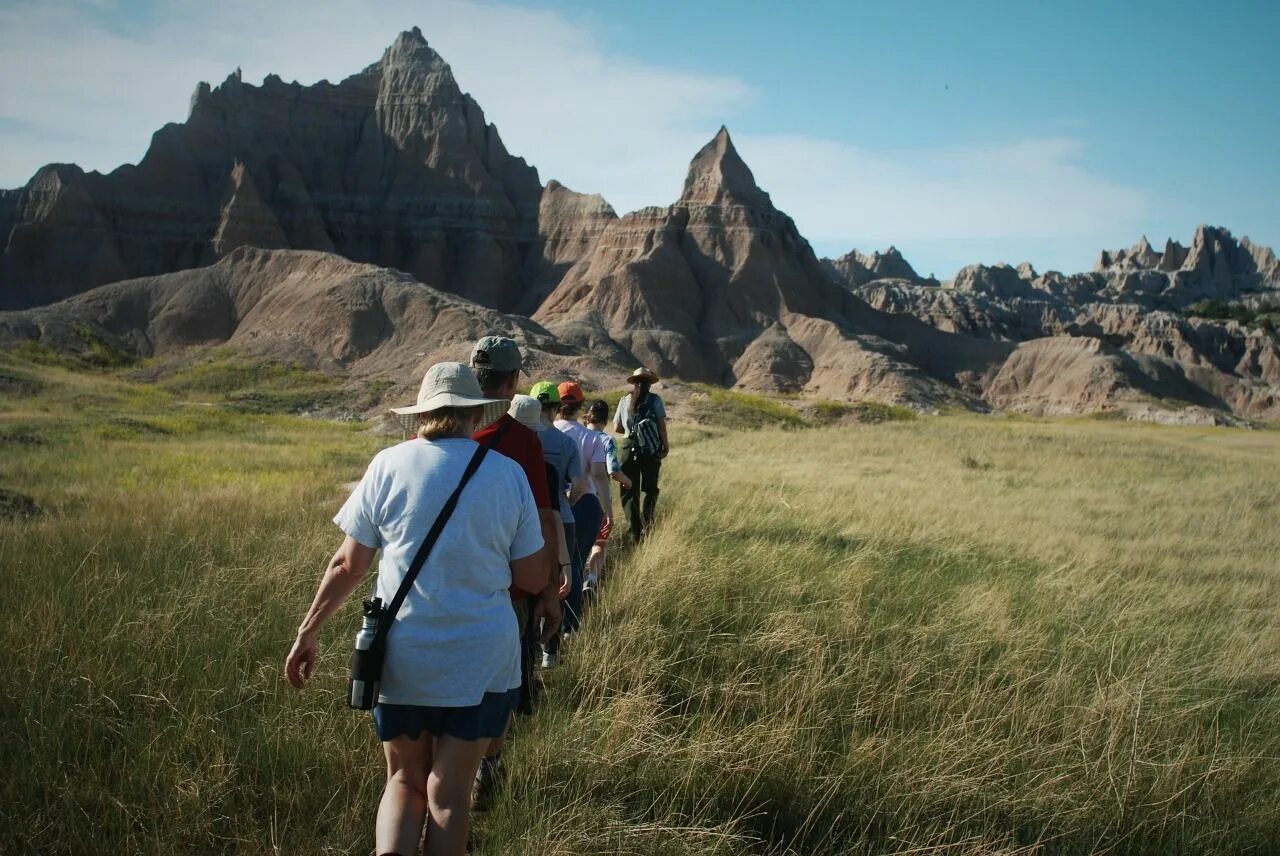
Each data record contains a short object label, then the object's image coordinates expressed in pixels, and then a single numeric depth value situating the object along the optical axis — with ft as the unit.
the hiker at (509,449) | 12.63
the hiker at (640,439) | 26.53
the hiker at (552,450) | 16.10
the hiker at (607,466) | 22.29
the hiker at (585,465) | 21.17
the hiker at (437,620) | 9.84
